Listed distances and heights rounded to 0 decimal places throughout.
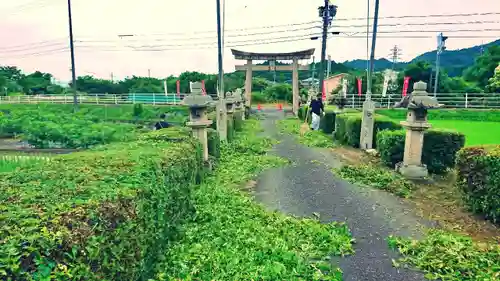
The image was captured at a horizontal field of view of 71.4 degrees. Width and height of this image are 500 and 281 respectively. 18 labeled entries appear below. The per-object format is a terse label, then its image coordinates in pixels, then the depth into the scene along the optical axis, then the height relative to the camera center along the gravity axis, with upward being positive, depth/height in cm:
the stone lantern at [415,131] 759 -77
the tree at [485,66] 3016 +277
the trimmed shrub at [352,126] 1165 -107
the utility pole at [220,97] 1202 -12
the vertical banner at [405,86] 2423 +67
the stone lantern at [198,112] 778 -42
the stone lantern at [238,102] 1976 -50
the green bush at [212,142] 896 -126
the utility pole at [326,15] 1869 +431
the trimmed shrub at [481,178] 499 -124
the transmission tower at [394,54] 5417 +651
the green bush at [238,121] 1760 -145
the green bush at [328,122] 1644 -128
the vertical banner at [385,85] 2466 +76
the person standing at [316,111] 1714 -79
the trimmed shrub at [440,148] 800 -119
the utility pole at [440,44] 2508 +389
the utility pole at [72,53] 2530 +287
